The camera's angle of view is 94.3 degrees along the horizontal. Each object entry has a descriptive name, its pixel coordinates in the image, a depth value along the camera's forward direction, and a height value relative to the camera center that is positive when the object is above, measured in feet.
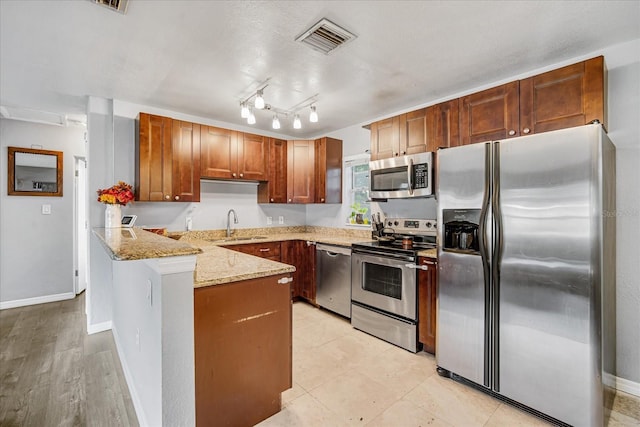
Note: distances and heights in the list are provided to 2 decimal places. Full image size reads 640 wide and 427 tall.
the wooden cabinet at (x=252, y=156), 13.09 +2.54
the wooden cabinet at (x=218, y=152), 12.07 +2.53
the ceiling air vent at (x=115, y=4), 5.69 +4.06
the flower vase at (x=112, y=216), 9.67 -0.10
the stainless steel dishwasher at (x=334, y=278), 11.47 -2.67
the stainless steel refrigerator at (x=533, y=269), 5.73 -1.26
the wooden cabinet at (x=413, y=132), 9.73 +2.70
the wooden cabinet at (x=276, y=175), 14.01 +1.80
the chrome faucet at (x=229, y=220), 13.73 -0.37
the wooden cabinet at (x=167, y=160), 10.66 +1.99
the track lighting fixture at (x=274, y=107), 9.31 +4.07
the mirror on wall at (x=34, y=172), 12.96 +1.86
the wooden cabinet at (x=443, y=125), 8.87 +2.69
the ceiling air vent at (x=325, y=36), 6.45 +4.04
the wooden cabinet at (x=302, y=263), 13.16 -2.32
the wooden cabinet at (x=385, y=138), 10.61 +2.73
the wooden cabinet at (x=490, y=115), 7.78 +2.68
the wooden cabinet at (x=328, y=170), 13.94 +1.99
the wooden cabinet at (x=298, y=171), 14.40 +2.01
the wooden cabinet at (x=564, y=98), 6.64 +2.71
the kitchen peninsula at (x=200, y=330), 4.57 -2.13
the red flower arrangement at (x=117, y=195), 9.58 +0.60
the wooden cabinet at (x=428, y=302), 8.68 -2.68
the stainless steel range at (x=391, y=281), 9.20 -2.33
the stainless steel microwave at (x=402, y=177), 9.53 +1.21
